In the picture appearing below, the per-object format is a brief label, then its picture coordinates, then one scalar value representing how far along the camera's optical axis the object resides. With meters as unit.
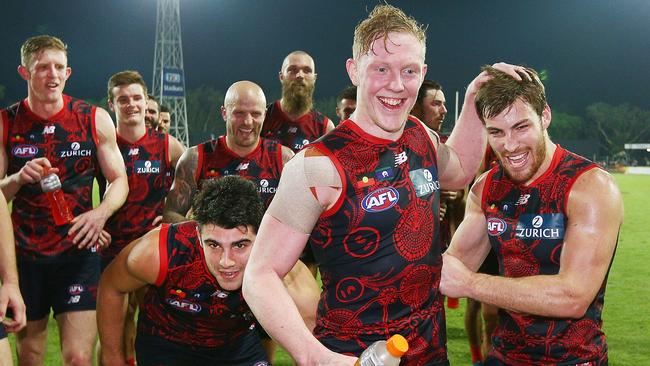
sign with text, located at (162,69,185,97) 57.34
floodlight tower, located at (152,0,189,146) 55.47
